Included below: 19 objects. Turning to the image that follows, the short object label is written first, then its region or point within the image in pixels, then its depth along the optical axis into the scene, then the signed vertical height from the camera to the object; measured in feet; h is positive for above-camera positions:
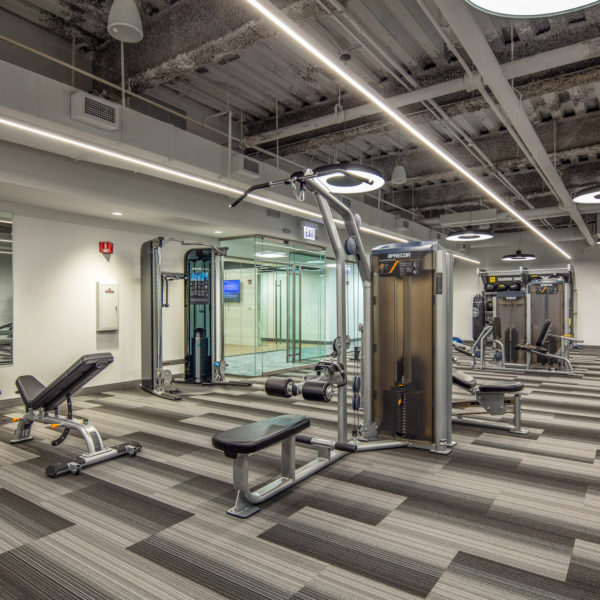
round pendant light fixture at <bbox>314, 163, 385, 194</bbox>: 10.53 +4.28
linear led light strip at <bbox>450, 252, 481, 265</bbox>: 46.47 +4.29
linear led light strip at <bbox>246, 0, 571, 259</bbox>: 8.65 +5.58
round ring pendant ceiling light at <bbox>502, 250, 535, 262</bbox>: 40.34 +3.82
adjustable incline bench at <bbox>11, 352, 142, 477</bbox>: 12.14 -3.53
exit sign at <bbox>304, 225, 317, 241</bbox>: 30.60 +4.65
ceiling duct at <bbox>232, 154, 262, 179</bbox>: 19.34 +5.91
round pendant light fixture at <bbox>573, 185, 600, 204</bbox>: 19.25 +4.61
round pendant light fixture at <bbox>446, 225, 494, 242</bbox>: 31.68 +4.59
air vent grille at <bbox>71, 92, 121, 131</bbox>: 13.62 +5.96
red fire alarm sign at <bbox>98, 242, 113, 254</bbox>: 22.68 +2.73
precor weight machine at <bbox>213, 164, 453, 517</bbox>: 11.41 -1.64
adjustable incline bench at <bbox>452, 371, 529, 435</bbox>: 15.07 -3.41
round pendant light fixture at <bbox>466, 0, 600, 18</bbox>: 6.37 +4.25
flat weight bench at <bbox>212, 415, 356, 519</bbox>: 9.04 -3.40
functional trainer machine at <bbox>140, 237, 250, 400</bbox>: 22.33 -0.91
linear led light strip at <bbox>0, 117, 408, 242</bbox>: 13.10 +5.00
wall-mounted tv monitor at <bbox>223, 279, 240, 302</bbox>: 31.68 +0.77
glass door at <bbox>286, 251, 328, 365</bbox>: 30.96 -0.62
